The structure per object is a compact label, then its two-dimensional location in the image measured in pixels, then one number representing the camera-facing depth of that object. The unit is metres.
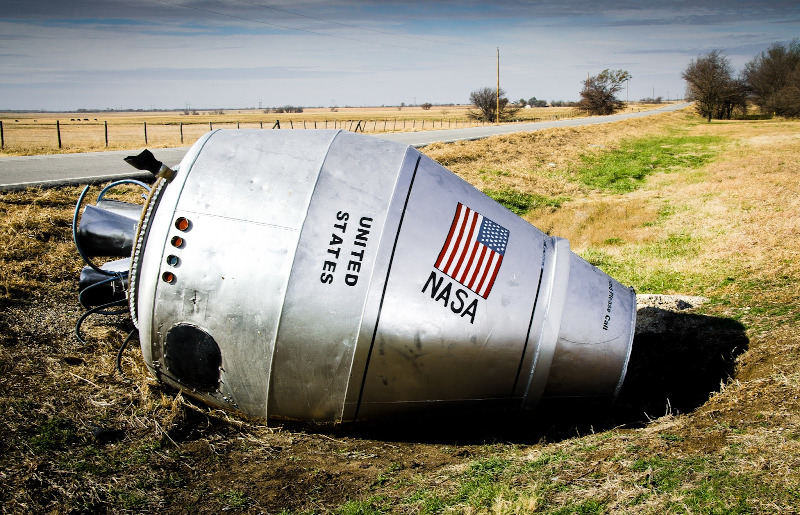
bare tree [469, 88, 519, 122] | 75.94
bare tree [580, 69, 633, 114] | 86.06
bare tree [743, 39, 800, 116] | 61.84
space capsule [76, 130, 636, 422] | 3.99
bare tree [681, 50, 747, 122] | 67.69
